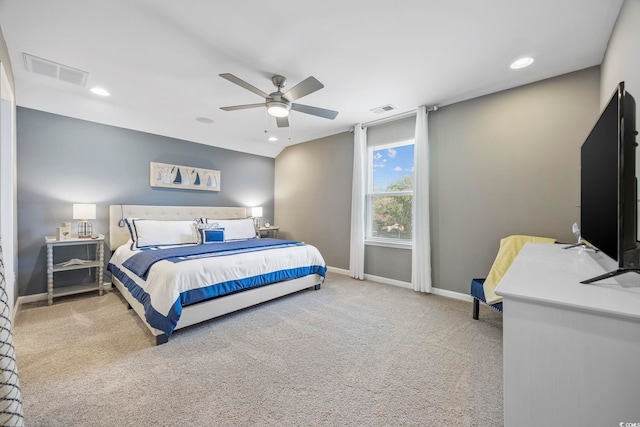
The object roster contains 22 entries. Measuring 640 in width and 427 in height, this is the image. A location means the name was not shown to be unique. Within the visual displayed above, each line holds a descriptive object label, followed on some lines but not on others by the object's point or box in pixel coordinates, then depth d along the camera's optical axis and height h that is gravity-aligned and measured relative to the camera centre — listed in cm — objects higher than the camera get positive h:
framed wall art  427 +64
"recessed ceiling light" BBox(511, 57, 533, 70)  245 +147
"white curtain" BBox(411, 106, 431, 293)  356 +10
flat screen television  102 +14
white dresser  75 -44
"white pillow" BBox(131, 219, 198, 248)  361 -28
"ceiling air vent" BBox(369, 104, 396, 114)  358 +150
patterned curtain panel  96 -64
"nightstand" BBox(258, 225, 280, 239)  541 -35
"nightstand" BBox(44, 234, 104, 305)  312 -67
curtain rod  357 +147
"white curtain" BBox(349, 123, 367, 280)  430 +25
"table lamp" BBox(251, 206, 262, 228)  533 +0
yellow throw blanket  247 -43
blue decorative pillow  400 -34
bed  236 -58
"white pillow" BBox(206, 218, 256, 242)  440 -25
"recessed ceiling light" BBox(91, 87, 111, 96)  301 +145
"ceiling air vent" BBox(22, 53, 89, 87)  242 +143
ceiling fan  240 +115
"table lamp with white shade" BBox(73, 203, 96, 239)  336 -3
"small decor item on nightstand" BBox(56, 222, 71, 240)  324 -23
